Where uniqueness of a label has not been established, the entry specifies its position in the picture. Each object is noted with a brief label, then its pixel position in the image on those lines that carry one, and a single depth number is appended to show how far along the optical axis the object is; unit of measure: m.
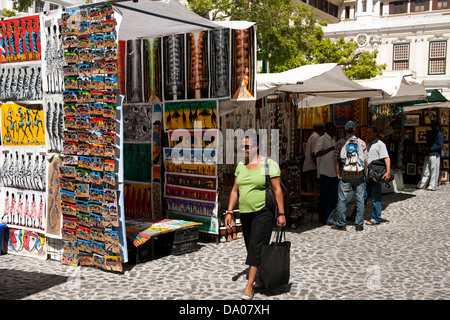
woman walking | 4.98
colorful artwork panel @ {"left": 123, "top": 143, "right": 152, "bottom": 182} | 8.16
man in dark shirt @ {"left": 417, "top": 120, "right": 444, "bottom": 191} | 14.10
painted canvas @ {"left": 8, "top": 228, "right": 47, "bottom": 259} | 6.65
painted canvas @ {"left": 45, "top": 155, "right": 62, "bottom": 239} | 6.40
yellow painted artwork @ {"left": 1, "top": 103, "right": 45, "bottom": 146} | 6.60
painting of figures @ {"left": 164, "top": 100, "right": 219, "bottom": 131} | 7.37
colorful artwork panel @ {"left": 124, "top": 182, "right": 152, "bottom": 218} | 8.20
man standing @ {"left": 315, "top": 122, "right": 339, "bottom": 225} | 8.98
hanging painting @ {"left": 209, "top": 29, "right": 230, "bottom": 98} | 7.21
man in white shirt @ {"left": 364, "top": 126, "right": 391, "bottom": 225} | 8.98
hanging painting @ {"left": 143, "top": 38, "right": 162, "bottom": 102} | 7.93
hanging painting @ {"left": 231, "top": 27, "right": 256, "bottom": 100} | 7.05
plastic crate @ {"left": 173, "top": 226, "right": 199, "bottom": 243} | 6.79
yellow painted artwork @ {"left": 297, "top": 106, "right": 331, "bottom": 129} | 11.52
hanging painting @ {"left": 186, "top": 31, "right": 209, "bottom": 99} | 7.43
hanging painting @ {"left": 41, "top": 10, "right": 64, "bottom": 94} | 6.24
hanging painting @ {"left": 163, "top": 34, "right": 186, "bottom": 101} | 7.67
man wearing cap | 8.40
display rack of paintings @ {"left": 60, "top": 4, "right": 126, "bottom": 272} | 5.75
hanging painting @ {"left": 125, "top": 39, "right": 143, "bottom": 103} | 8.14
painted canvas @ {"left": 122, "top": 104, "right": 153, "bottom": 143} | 8.12
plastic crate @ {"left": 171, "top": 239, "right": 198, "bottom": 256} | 6.80
